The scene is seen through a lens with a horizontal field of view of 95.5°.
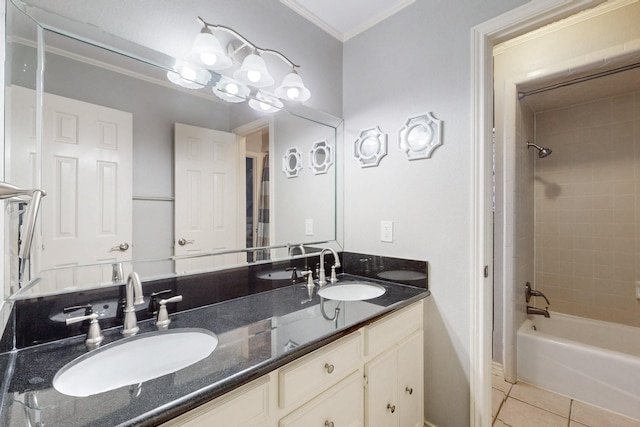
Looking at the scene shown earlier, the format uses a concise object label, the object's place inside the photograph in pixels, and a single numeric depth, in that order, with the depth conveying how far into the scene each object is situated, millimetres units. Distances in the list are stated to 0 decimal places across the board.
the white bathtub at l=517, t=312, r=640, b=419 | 1731
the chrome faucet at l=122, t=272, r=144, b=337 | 951
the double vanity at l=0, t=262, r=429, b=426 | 647
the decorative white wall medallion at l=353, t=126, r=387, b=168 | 1759
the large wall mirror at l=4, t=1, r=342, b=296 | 942
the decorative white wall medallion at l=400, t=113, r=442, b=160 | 1538
